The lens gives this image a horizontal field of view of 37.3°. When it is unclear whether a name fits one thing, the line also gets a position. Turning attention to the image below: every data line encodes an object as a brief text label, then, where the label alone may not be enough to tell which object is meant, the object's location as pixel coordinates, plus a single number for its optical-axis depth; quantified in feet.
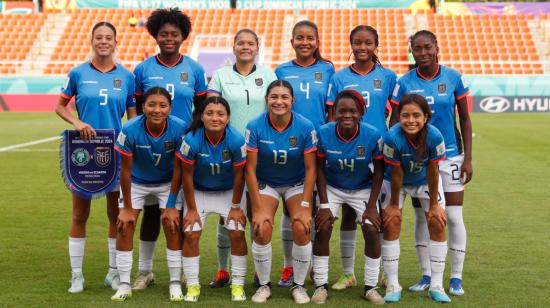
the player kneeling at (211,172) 18.44
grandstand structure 113.50
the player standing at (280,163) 18.53
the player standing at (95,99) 19.35
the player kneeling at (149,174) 18.53
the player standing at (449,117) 19.12
